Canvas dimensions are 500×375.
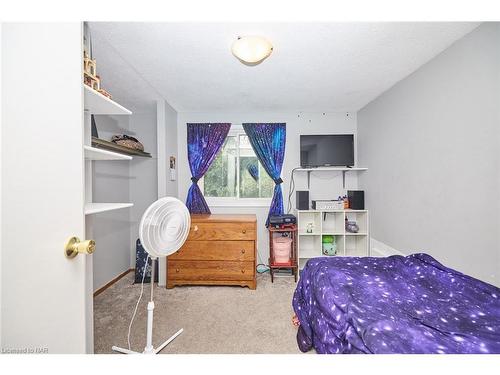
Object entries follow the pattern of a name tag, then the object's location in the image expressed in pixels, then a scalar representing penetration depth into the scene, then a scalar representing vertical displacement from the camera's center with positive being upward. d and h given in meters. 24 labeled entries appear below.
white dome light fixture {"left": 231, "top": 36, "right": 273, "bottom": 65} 1.45 +1.01
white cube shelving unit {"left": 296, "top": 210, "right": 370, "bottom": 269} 2.78 -0.64
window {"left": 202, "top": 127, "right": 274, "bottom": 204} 3.12 +0.16
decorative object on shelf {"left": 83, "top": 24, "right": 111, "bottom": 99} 1.16 +0.69
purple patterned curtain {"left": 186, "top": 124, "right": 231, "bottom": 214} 3.02 +0.53
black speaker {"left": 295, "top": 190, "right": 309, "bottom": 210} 2.84 -0.19
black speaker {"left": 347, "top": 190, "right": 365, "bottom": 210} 2.81 -0.19
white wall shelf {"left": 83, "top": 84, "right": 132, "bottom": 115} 1.09 +0.49
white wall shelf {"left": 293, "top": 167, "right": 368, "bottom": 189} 2.85 +0.24
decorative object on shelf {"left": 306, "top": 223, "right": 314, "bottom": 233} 2.85 -0.58
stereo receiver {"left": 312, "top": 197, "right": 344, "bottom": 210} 2.79 -0.26
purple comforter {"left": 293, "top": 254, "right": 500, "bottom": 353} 0.83 -0.63
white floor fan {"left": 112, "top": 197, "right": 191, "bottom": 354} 1.21 -0.28
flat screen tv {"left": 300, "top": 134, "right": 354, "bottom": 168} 2.90 +0.52
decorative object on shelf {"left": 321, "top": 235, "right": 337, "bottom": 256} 2.82 -0.82
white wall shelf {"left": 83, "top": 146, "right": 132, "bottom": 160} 1.01 +0.18
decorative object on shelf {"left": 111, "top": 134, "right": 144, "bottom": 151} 2.35 +0.53
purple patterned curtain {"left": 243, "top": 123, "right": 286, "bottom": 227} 3.02 +0.58
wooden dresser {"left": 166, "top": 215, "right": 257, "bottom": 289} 2.43 -0.83
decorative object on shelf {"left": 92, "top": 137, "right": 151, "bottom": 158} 1.77 +0.40
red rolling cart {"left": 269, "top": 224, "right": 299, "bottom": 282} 2.69 -0.90
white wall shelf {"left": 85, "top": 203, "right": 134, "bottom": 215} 1.01 -0.12
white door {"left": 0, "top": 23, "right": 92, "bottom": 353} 0.62 +0.00
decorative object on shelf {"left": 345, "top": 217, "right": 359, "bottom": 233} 2.83 -0.57
